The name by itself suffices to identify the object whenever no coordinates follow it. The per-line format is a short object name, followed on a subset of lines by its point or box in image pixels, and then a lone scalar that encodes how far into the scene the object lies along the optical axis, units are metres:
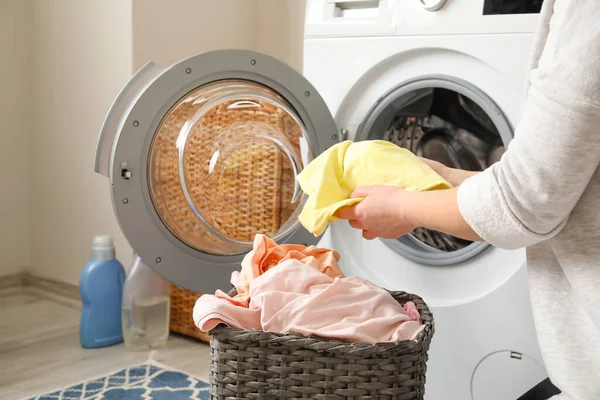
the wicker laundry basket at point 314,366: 1.03
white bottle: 2.02
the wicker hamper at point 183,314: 2.10
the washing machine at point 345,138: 1.36
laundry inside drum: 1.50
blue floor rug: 1.70
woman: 0.81
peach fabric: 1.25
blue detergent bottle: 2.05
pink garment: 1.07
